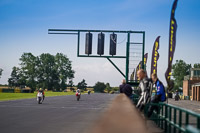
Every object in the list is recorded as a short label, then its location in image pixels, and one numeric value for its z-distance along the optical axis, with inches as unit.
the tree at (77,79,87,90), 7677.2
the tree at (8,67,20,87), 7652.6
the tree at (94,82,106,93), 7017.7
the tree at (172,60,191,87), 5265.8
